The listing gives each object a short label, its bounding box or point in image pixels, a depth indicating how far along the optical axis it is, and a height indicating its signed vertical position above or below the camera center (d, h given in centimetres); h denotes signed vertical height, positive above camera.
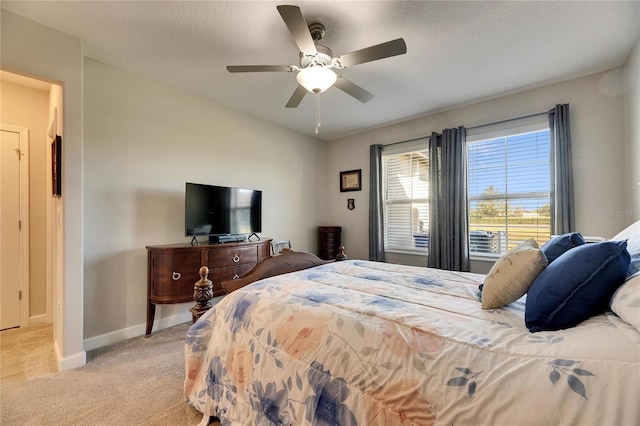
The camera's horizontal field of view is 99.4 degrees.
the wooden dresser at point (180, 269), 256 -51
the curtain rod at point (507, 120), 300 +110
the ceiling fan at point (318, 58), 166 +108
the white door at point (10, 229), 281 -11
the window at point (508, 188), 304 +31
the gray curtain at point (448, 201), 338 +17
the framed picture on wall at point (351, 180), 457 +61
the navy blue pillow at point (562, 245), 136 -16
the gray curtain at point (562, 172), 277 +43
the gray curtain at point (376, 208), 422 +11
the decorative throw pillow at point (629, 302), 81 -28
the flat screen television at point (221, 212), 287 +5
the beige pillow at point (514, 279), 119 -29
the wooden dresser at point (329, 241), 452 -42
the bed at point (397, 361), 71 -48
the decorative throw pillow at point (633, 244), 103 -14
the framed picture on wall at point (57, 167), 214 +41
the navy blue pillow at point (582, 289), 94 -27
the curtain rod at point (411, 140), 383 +110
